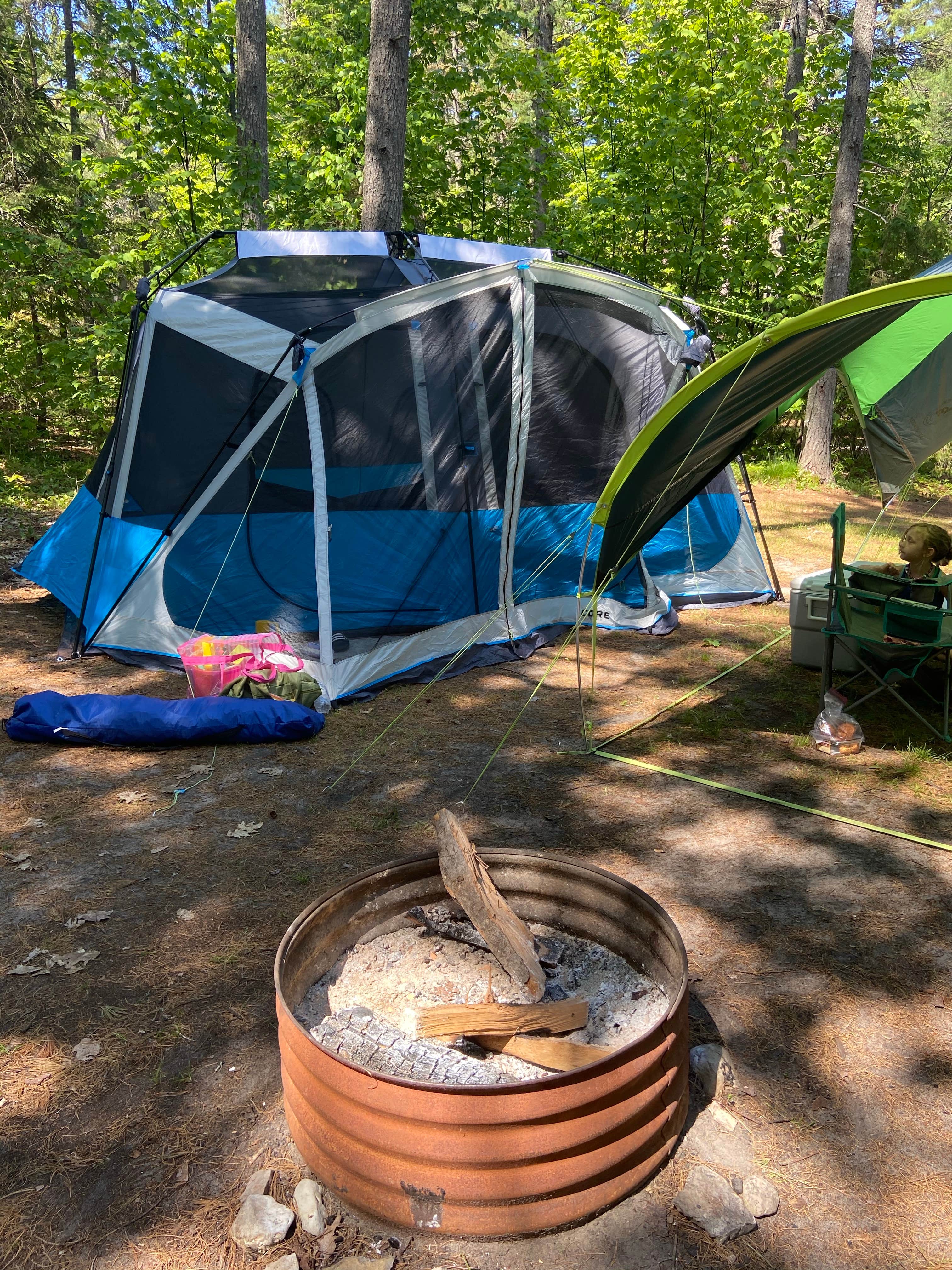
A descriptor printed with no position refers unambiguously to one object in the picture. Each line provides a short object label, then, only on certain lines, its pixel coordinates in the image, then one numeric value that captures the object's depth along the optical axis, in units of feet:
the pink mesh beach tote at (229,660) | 13.56
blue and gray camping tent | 14.55
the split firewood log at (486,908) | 6.77
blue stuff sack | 12.52
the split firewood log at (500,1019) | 6.25
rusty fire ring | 5.01
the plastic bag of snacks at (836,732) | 12.51
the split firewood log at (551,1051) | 6.00
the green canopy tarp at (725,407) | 9.75
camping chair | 11.82
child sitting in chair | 12.68
